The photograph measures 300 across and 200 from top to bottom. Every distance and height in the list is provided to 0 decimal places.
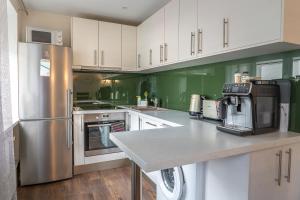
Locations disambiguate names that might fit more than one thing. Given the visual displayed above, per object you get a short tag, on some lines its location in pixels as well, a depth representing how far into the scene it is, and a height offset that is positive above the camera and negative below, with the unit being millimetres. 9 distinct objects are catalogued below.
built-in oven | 2814 -578
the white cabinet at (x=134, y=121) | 2707 -432
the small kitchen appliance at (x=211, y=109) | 1843 -170
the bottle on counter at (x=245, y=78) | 1449 +103
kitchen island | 944 -309
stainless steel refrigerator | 2402 -268
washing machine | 1362 -689
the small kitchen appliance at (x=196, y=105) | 2115 -148
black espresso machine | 1337 -109
